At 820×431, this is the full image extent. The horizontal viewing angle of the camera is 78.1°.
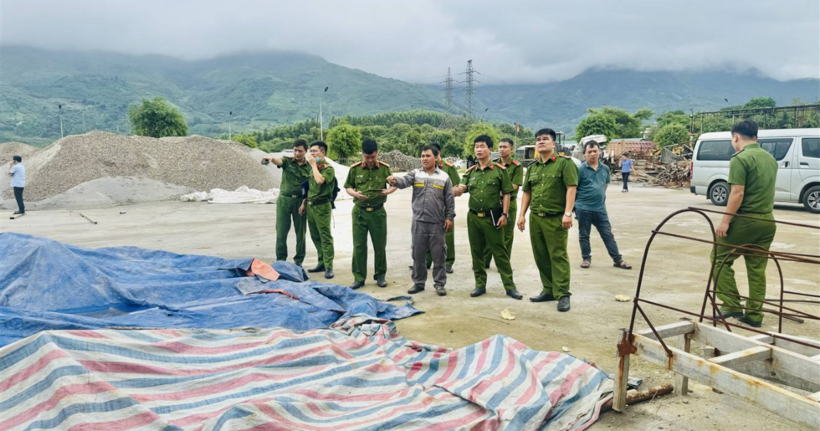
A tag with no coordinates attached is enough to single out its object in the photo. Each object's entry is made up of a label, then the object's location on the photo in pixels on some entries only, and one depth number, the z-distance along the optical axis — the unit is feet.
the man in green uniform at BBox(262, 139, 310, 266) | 23.11
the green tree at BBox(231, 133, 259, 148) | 252.32
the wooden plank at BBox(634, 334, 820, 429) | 7.06
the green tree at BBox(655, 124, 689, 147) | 194.41
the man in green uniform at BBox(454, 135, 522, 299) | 18.35
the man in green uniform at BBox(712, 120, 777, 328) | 14.52
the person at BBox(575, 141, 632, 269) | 22.43
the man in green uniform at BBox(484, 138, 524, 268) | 20.44
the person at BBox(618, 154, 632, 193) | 65.62
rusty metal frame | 7.25
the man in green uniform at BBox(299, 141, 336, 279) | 21.68
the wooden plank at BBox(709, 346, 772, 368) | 8.52
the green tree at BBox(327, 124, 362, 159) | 189.57
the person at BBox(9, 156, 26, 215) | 44.88
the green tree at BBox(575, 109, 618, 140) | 211.61
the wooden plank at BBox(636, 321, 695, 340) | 9.81
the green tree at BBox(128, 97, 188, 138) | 177.68
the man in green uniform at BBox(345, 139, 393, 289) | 19.77
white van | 39.04
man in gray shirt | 18.86
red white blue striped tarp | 8.02
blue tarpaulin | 13.64
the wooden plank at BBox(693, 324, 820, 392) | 8.46
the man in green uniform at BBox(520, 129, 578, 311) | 16.59
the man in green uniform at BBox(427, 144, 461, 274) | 22.36
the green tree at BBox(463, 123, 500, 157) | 210.38
